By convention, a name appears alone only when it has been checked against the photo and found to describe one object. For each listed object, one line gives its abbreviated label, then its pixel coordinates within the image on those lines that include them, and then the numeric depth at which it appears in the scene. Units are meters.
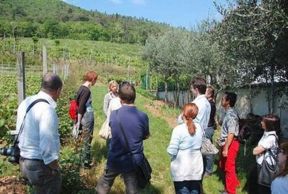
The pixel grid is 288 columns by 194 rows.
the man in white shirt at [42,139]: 3.04
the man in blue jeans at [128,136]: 3.59
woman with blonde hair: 5.61
